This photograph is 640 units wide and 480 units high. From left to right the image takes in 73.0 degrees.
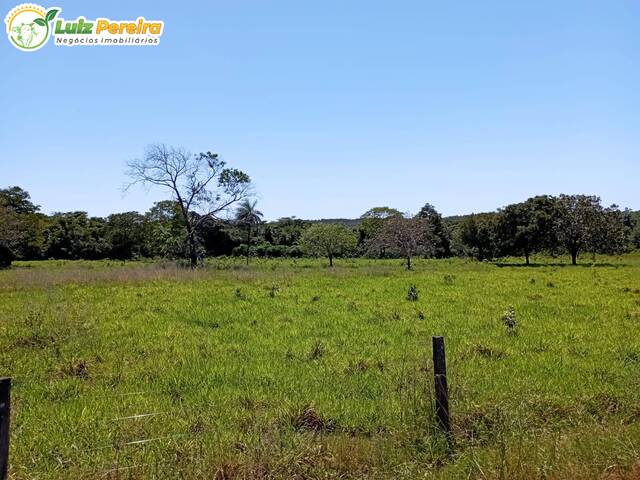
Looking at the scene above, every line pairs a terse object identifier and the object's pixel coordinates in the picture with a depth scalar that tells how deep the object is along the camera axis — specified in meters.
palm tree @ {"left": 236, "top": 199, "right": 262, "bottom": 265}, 57.14
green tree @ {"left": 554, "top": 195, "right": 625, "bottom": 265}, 44.91
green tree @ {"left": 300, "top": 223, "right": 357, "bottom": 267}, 57.41
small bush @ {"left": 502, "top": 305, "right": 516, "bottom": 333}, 11.22
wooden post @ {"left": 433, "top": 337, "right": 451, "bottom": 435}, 4.72
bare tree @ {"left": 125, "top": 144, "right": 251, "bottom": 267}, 37.66
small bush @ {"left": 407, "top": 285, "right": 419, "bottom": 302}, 16.41
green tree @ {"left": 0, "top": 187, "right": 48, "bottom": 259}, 40.78
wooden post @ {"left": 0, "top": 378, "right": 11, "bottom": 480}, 2.97
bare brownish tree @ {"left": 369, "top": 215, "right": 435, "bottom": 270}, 44.91
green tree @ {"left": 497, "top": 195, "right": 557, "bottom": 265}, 48.59
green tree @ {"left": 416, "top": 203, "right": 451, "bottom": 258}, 73.62
